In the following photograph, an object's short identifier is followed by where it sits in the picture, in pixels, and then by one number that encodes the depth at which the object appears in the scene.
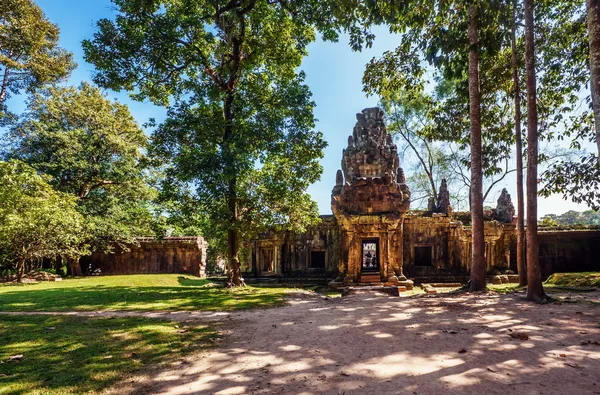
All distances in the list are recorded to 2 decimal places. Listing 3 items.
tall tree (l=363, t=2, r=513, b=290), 6.93
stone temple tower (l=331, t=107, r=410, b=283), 15.00
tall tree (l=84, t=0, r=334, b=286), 11.05
